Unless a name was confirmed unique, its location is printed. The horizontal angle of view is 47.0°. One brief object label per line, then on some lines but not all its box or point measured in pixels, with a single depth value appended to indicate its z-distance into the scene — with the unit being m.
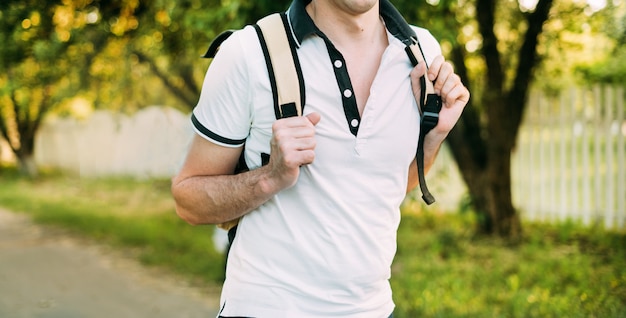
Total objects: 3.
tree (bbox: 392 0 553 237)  7.91
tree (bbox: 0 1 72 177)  6.85
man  1.77
